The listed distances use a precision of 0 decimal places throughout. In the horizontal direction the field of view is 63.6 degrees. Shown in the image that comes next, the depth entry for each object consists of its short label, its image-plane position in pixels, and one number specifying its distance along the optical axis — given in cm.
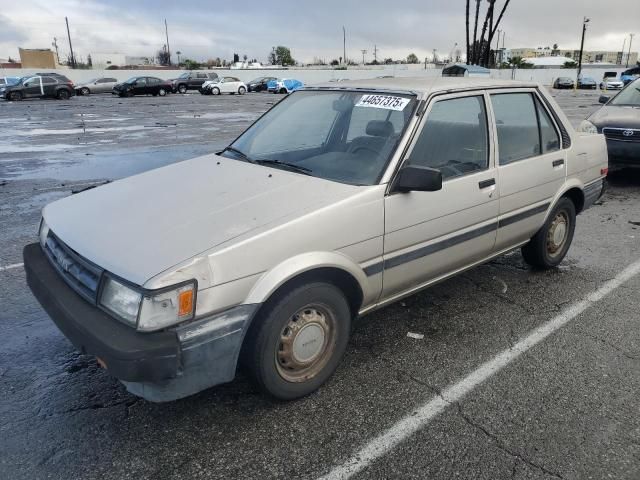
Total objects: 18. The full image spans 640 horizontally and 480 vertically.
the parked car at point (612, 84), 4791
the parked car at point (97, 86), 3703
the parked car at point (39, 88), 2983
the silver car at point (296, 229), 232
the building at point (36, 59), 6278
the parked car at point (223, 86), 3906
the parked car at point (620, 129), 781
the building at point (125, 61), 9038
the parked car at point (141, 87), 3491
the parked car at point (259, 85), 4484
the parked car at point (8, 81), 3357
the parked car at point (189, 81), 4097
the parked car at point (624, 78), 4846
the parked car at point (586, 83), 5181
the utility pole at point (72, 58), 7939
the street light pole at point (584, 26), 6531
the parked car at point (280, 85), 4219
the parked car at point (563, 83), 5162
